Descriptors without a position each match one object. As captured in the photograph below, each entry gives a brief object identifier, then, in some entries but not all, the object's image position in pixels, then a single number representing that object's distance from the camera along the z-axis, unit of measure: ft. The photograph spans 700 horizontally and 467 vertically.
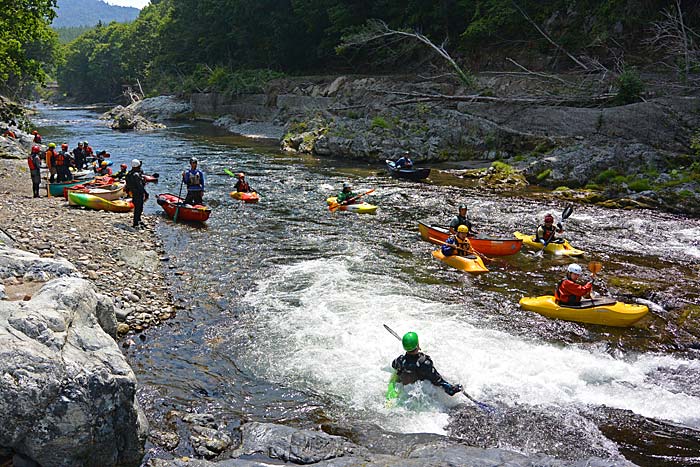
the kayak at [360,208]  56.70
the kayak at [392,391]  23.94
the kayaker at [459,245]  41.93
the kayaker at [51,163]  58.33
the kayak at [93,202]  51.11
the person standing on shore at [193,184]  52.26
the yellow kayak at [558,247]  43.98
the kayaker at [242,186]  61.57
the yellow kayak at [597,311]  31.65
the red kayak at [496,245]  43.14
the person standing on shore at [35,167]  50.98
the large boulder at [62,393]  14.98
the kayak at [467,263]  40.24
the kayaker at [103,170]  66.06
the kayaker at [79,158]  69.37
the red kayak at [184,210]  50.31
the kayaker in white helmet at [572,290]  32.45
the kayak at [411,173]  72.38
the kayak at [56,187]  55.26
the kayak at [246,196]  60.08
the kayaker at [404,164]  74.81
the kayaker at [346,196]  57.67
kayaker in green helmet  23.97
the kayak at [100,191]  52.49
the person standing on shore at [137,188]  45.48
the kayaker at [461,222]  44.19
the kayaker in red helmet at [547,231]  44.34
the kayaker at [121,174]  60.18
